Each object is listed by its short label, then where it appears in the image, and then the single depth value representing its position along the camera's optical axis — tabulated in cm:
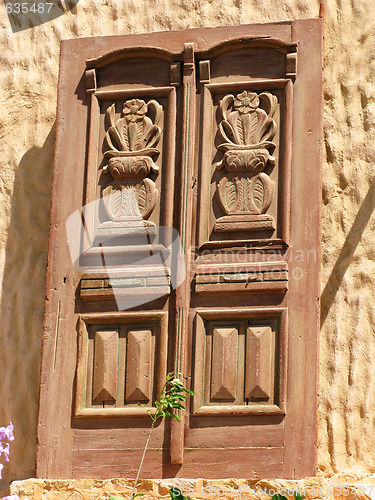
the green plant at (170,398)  851
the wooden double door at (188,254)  943
